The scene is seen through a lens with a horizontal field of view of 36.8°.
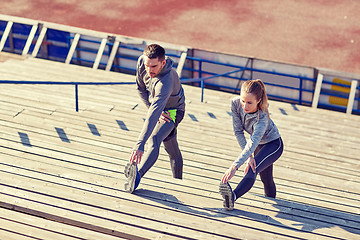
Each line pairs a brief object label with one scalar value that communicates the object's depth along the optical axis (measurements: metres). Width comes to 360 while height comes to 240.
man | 6.09
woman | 5.91
